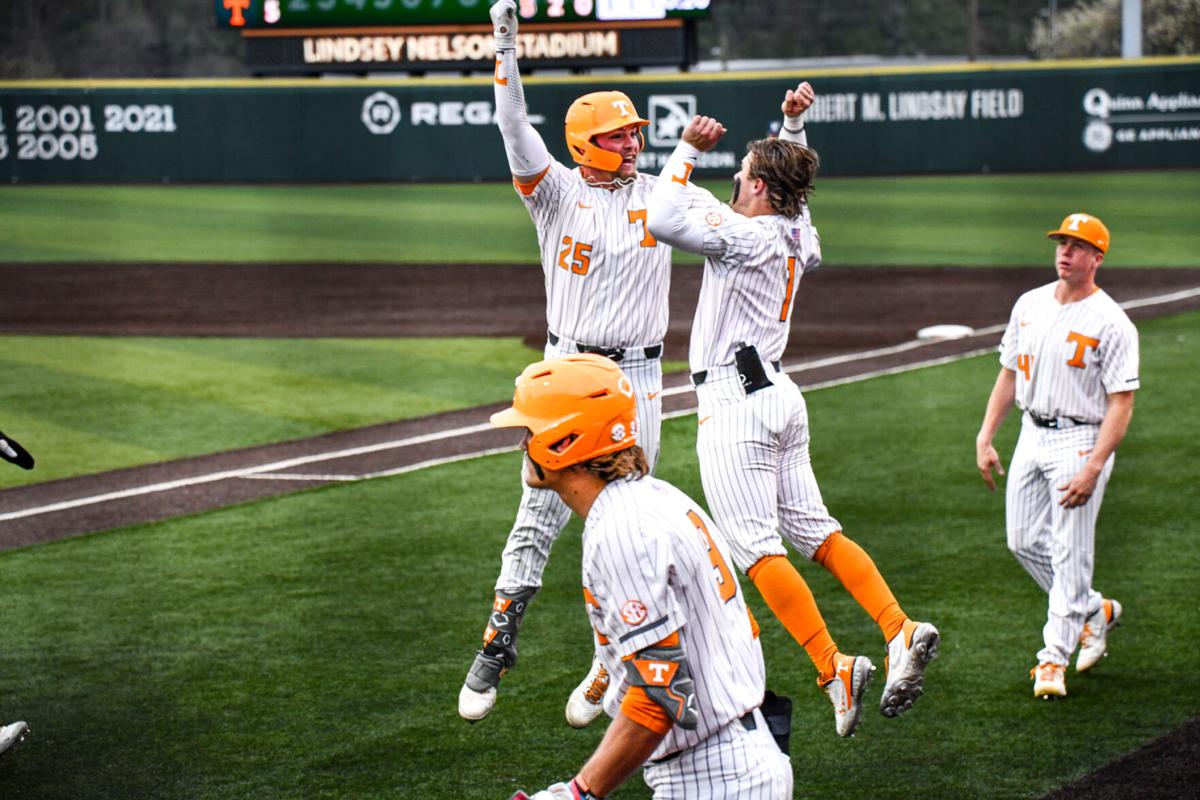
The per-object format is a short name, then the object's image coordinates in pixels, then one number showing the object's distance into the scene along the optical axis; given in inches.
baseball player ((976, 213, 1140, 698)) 461.7
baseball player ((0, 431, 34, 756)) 412.8
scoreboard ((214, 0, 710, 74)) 1923.0
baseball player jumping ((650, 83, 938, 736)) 407.5
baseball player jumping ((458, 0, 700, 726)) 425.4
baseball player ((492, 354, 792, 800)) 243.9
